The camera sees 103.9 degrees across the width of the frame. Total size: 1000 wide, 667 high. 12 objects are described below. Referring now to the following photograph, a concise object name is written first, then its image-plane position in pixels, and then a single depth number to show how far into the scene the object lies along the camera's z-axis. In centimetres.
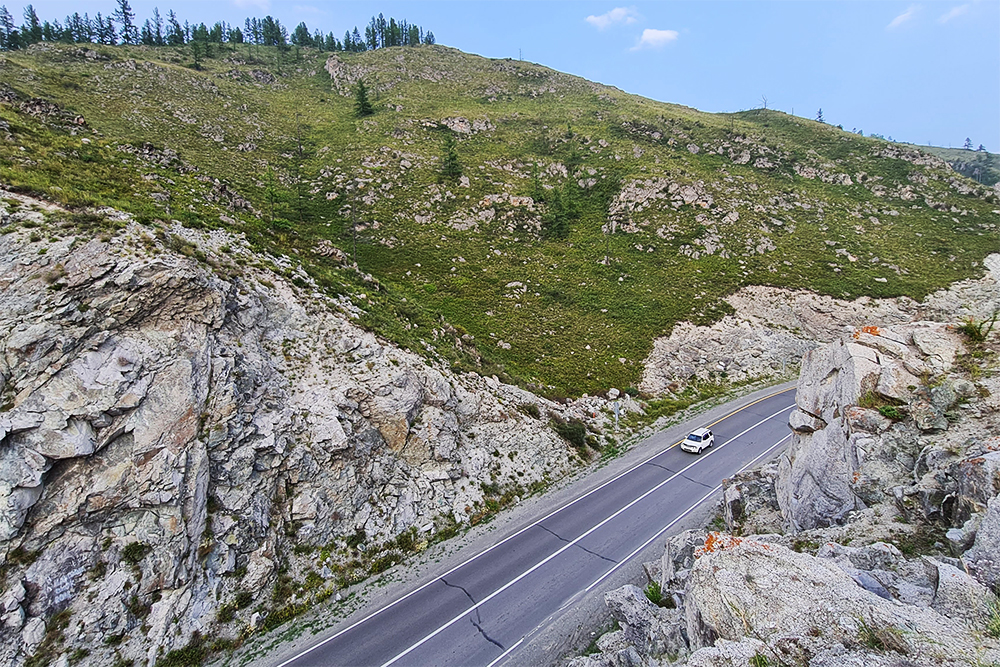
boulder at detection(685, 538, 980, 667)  618
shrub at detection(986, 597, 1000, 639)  582
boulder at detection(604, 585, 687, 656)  966
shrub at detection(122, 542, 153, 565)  1359
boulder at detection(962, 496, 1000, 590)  673
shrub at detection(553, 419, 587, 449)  2634
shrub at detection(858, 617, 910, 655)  607
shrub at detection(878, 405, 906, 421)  1188
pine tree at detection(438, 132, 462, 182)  5916
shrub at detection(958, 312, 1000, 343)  1279
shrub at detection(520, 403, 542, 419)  2655
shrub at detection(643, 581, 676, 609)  1221
